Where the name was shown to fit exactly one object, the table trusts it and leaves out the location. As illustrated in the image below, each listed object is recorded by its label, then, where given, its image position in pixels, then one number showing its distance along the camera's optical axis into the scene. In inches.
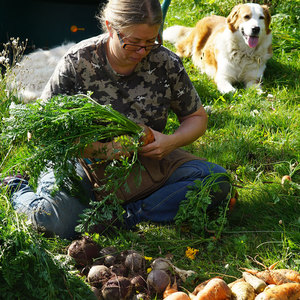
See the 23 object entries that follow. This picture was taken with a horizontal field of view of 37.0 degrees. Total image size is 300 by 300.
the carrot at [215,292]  85.0
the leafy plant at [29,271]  77.4
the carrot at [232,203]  121.1
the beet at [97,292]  90.7
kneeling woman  115.0
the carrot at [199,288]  90.6
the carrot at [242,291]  85.2
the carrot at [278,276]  90.7
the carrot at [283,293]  83.4
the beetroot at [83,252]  101.1
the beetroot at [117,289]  89.6
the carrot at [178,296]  84.9
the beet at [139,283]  94.0
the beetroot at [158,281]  92.9
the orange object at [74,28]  205.5
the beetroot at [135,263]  97.3
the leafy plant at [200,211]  112.8
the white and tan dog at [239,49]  215.8
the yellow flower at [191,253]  107.6
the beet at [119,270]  95.3
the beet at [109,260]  99.8
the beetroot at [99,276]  94.2
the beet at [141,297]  90.8
